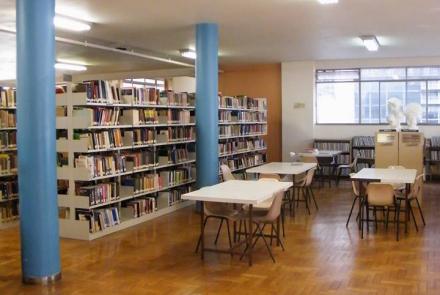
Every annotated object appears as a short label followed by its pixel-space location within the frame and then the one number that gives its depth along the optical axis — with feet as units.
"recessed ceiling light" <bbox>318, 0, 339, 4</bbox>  21.32
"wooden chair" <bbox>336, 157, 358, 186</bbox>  36.72
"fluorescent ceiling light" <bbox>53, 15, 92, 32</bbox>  24.95
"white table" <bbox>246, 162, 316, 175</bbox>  26.18
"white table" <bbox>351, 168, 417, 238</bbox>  22.45
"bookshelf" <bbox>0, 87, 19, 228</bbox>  24.82
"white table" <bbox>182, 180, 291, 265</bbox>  16.97
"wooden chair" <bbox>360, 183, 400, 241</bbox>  21.76
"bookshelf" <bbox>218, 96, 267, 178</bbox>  34.53
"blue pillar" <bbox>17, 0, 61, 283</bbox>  15.60
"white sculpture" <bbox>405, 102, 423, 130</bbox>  31.86
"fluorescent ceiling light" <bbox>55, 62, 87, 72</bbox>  43.06
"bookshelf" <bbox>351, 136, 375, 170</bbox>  41.45
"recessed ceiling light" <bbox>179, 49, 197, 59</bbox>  36.62
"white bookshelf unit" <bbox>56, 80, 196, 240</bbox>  21.84
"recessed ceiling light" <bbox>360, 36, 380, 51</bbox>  31.51
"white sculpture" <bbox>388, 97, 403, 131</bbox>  31.19
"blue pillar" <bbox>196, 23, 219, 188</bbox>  26.99
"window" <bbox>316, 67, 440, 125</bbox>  41.57
